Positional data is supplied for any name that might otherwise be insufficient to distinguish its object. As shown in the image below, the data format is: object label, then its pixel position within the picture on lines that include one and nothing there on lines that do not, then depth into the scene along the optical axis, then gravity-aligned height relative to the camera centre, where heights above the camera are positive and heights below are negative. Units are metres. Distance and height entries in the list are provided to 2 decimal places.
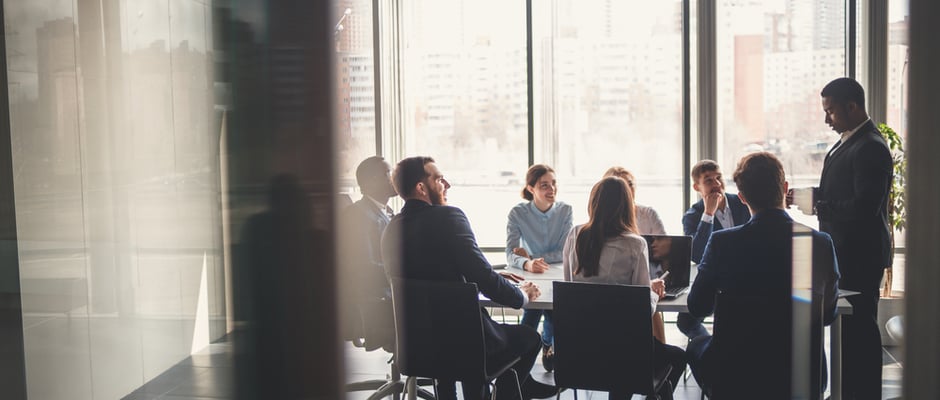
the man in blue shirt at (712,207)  4.10 -0.36
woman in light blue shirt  4.36 -0.45
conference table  3.04 -0.77
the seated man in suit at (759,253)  2.60 -0.40
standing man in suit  3.21 -0.32
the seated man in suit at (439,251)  2.94 -0.40
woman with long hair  2.99 -0.40
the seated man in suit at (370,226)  3.66 -0.37
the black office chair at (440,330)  2.88 -0.72
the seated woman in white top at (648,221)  4.31 -0.44
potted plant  4.36 -0.29
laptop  3.51 -0.55
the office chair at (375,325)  3.55 -0.84
